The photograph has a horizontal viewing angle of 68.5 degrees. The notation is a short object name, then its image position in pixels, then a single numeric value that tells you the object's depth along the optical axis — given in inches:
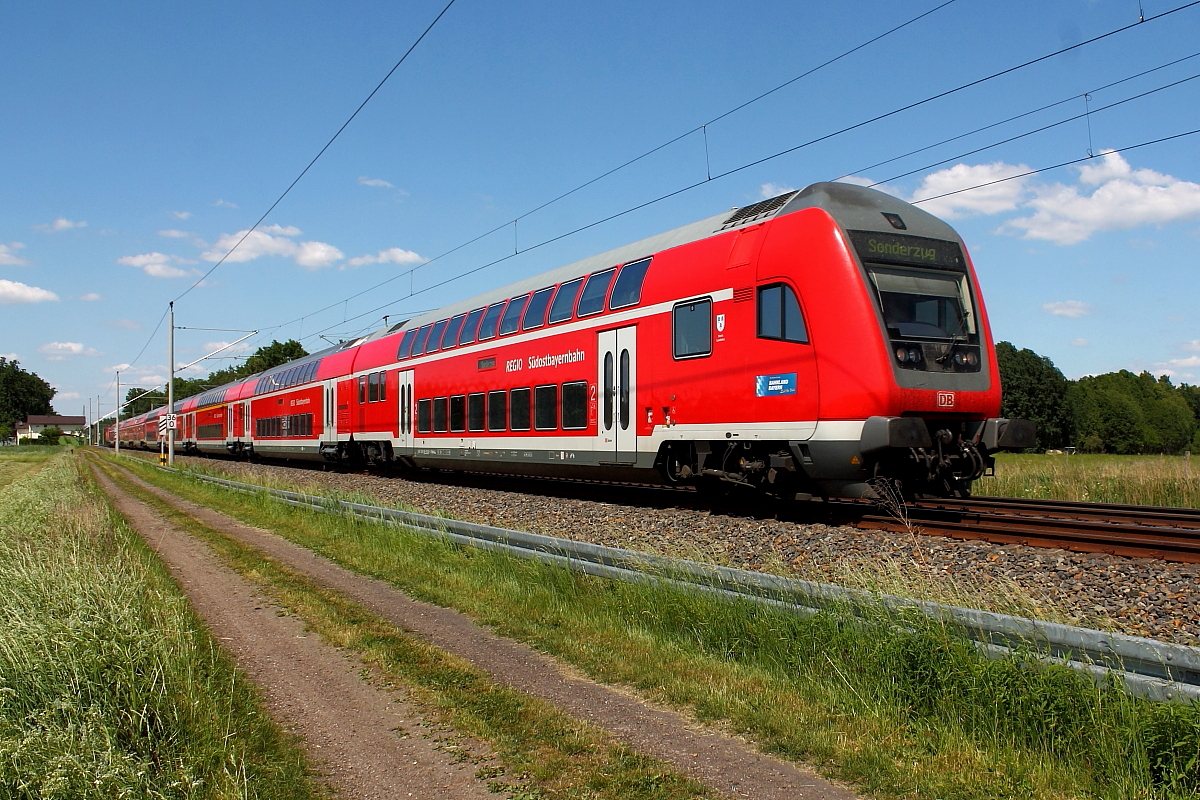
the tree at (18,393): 6606.3
